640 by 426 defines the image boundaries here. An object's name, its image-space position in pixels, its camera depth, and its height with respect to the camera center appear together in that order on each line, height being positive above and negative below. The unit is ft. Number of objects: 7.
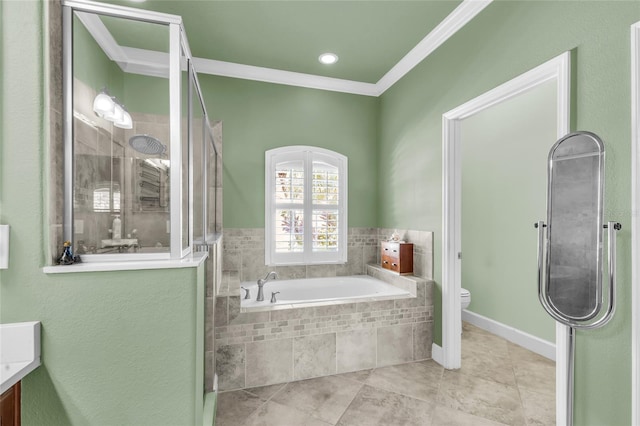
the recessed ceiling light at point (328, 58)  10.11 +5.05
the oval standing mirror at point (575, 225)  4.84 -0.21
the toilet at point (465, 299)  10.72 -2.97
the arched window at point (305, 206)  11.62 +0.22
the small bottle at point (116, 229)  4.82 -0.28
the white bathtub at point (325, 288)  10.46 -2.71
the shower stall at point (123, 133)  4.56 +1.20
